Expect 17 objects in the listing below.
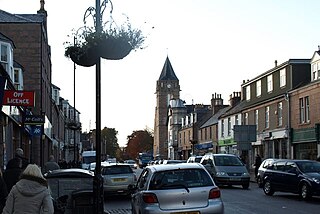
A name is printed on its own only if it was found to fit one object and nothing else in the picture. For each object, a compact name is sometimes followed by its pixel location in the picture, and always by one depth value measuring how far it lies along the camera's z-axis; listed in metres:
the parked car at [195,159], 38.76
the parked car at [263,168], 25.00
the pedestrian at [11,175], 11.60
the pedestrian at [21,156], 14.53
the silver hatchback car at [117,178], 23.66
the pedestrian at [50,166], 20.44
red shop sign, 16.05
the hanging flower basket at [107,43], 10.23
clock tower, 130.12
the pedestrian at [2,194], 8.92
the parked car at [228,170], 28.72
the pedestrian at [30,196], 7.33
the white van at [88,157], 56.16
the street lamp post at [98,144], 10.17
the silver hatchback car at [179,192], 11.36
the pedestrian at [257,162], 34.62
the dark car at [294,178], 20.53
